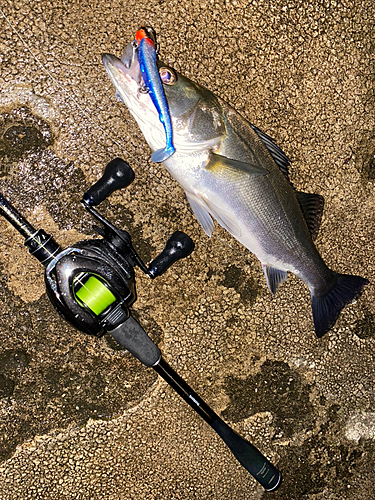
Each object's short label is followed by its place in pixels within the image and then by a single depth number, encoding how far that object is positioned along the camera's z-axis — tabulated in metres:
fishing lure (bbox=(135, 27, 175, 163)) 0.35
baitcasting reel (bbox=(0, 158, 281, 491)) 0.37
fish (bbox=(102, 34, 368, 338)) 0.38
